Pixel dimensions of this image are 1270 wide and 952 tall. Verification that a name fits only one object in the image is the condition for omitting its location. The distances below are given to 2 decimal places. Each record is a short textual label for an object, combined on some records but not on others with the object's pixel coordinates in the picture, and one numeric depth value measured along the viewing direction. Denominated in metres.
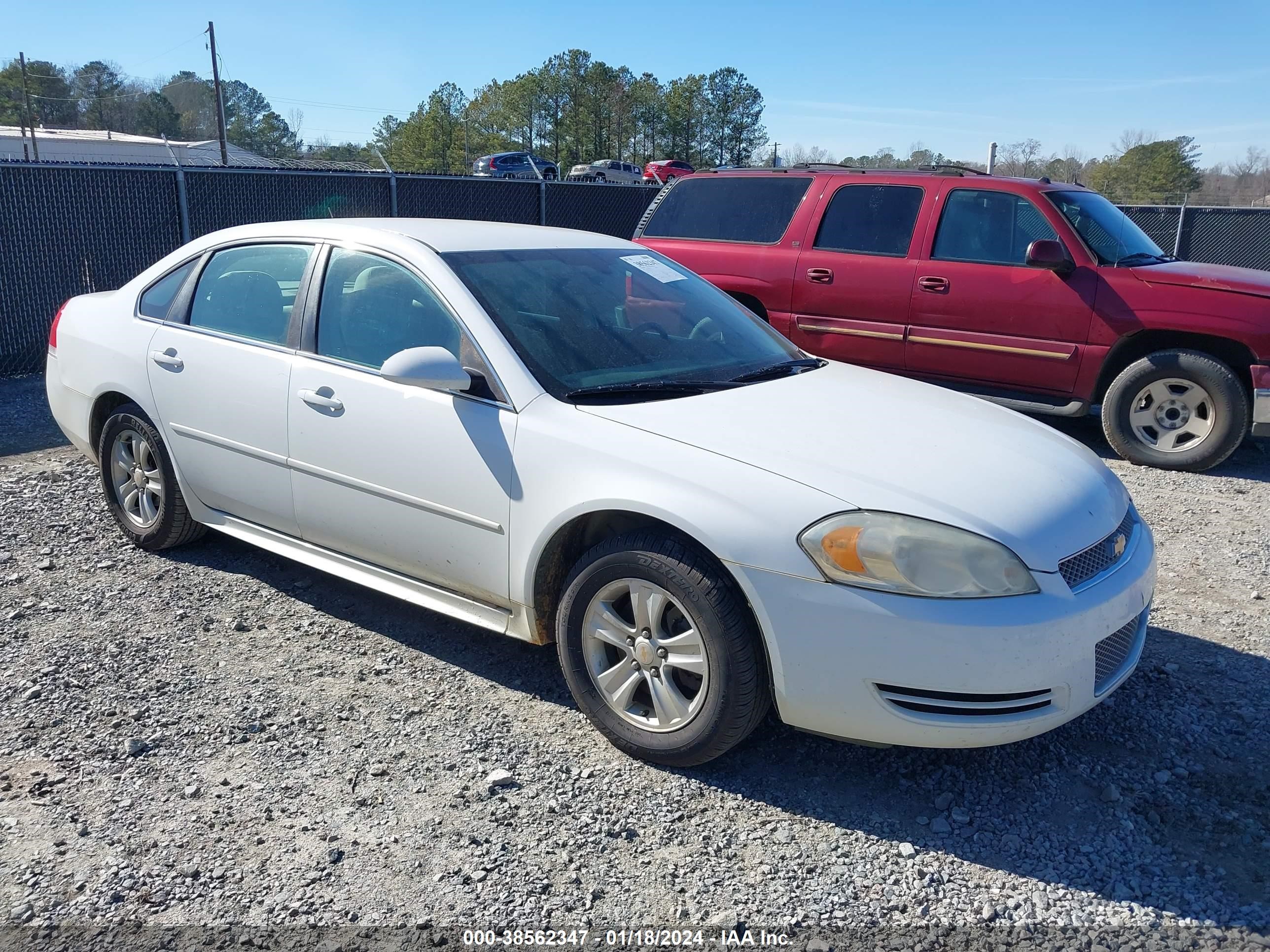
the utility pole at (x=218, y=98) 44.70
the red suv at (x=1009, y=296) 6.78
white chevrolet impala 2.81
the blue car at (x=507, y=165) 43.44
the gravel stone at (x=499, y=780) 3.09
